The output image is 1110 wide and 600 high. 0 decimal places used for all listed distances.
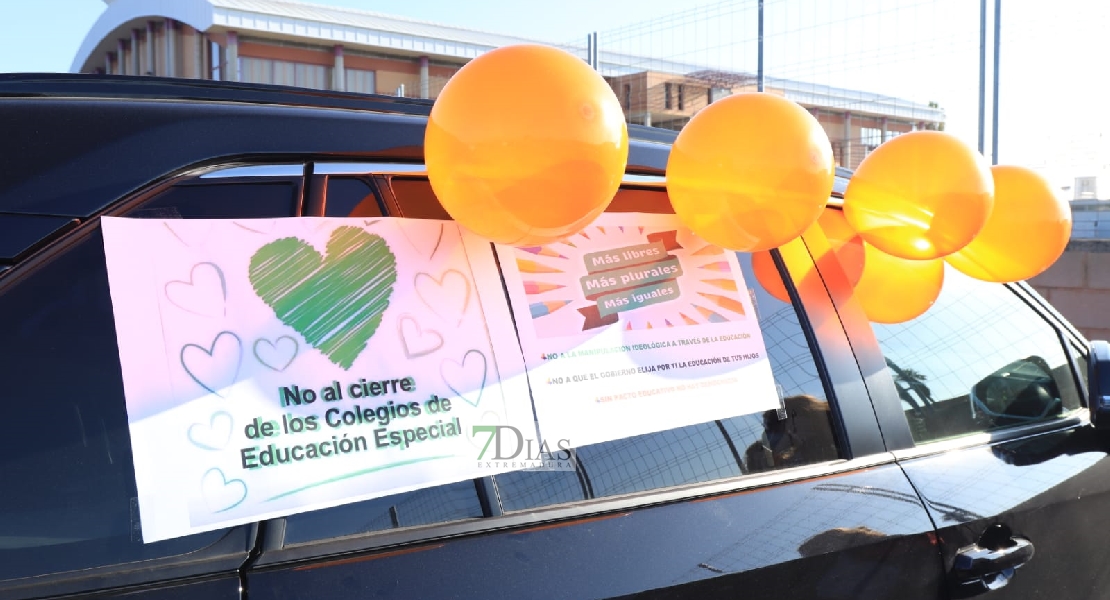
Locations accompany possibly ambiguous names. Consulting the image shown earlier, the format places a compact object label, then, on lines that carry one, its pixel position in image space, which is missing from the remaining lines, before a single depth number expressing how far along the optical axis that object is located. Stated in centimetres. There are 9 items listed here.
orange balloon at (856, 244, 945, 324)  208
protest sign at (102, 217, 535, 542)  125
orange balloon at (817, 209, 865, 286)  208
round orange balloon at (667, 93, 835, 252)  170
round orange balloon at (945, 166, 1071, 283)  224
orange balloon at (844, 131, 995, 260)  200
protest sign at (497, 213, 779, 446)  158
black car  119
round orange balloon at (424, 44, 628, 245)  141
